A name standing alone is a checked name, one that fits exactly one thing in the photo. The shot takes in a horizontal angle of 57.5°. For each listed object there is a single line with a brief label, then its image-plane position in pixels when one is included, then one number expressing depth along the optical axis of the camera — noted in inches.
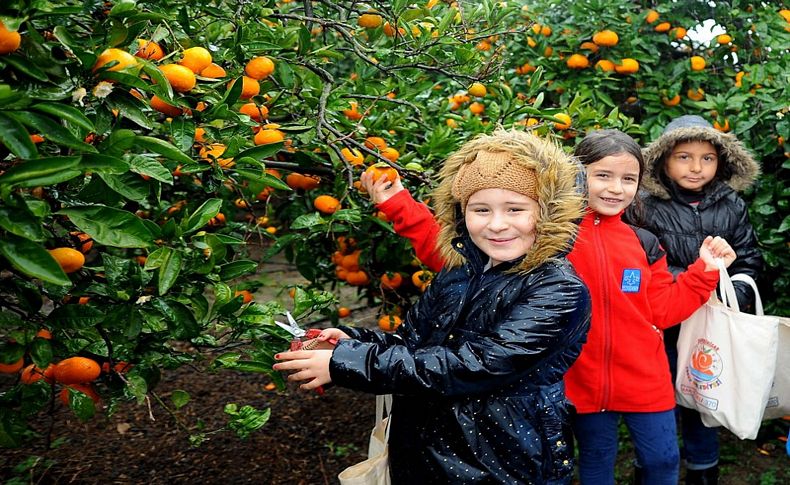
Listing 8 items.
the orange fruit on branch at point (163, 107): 60.4
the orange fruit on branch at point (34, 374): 66.6
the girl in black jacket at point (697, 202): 103.9
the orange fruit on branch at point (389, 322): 108.7
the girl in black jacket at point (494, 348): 61.6
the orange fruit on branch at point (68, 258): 60.9
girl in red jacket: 88.4
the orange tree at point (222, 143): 50.4
